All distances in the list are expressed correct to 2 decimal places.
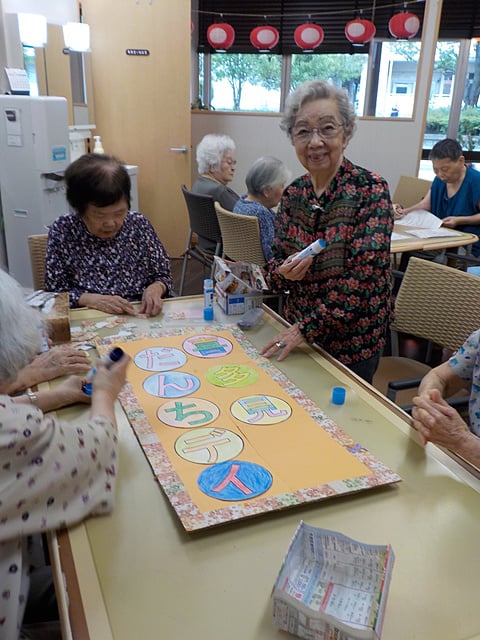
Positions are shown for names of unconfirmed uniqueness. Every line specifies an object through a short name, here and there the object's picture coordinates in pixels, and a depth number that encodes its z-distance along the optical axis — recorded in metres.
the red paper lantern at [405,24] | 4.85
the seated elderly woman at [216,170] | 3.88
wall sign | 4.93
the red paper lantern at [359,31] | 4.99
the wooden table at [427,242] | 3.20
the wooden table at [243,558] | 0.74
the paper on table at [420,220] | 3.73
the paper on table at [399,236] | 3.37
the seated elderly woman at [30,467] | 0.81
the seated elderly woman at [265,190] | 3.11
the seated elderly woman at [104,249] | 1.87
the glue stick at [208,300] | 1.79
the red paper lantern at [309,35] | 5.12
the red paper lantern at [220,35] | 5.37
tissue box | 1.82
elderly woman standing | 1.56
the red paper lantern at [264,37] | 5.40
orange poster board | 0.96
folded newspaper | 0.69
